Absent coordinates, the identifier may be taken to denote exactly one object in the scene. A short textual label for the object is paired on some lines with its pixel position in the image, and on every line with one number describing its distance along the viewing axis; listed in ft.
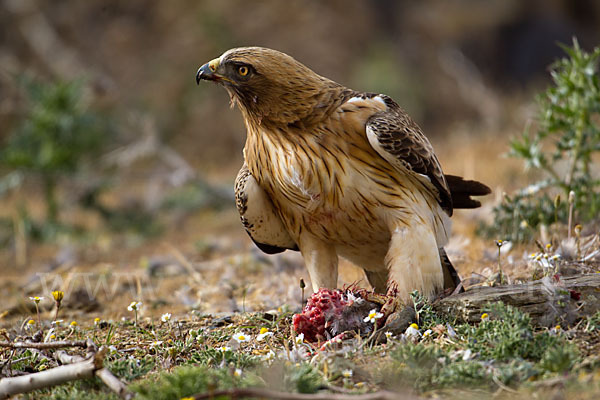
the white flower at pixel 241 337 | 22.61
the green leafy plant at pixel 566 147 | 32.22
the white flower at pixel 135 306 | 24.33
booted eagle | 23.62
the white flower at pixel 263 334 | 22.50
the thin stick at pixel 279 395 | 15.20
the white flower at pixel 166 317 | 24.38
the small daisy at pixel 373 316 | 21.91
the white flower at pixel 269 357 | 20.79
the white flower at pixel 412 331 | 21.50
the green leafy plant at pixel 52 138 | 50.24
